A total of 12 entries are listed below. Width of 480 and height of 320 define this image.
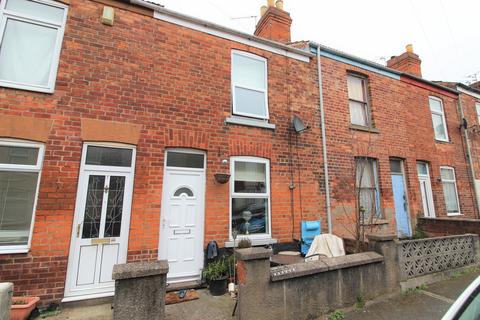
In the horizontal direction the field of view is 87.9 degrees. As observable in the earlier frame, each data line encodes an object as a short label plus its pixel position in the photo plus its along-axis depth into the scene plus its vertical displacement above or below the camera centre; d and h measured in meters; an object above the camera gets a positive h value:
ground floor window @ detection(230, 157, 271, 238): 5.93 +0.29
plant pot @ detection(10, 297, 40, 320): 3.62 -1.47
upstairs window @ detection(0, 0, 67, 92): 4.64 +3.17
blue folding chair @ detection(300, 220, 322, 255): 6.23 -0.61
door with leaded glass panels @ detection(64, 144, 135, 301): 4.47 -0.24
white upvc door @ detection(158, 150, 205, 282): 5.16 -0.15
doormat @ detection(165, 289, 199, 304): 4.44 -1.59
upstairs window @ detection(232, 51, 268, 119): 6.52 +3.26
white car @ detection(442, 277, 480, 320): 1.64 -0.64
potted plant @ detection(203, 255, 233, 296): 4.78 -1.29
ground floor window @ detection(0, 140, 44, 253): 4.22 +0.31
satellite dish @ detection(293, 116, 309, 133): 6.73 +2.22
